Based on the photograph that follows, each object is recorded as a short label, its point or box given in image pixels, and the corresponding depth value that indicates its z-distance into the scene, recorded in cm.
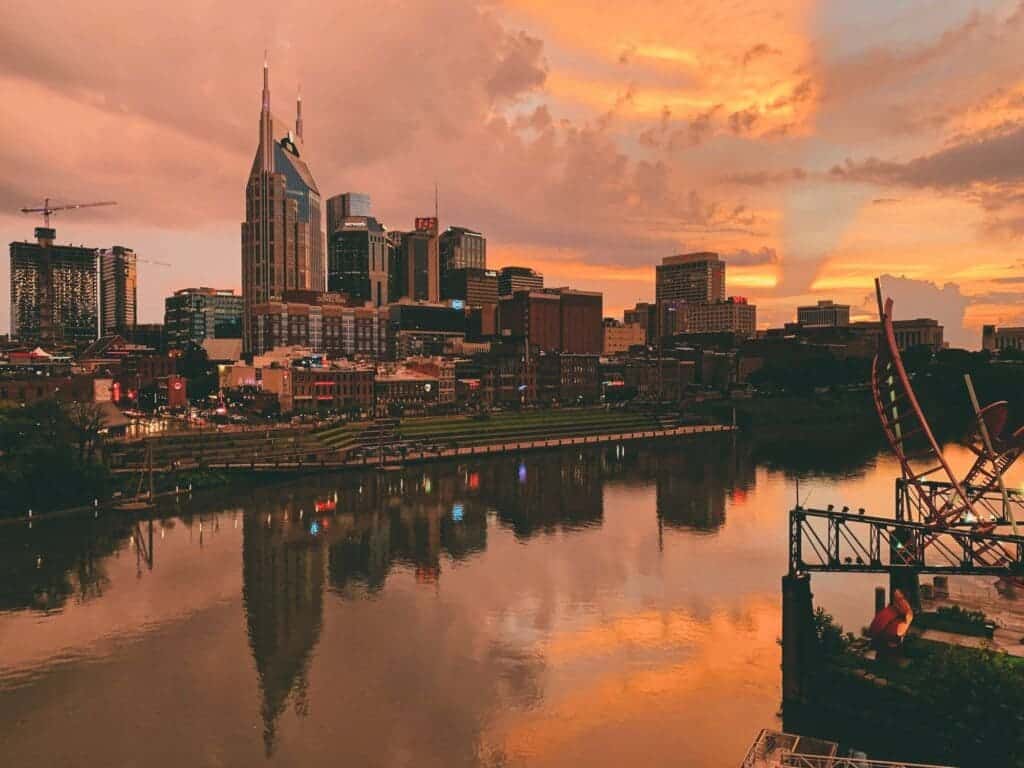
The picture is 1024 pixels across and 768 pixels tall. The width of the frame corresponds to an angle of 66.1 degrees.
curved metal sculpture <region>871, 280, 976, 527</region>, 3606
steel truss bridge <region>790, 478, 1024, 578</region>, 3334
